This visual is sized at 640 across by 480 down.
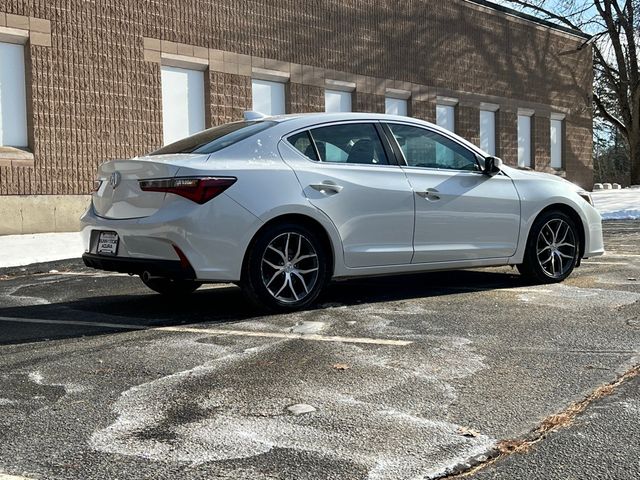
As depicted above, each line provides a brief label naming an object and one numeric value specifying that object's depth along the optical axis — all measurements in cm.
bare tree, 3027
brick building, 1315
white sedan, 543
